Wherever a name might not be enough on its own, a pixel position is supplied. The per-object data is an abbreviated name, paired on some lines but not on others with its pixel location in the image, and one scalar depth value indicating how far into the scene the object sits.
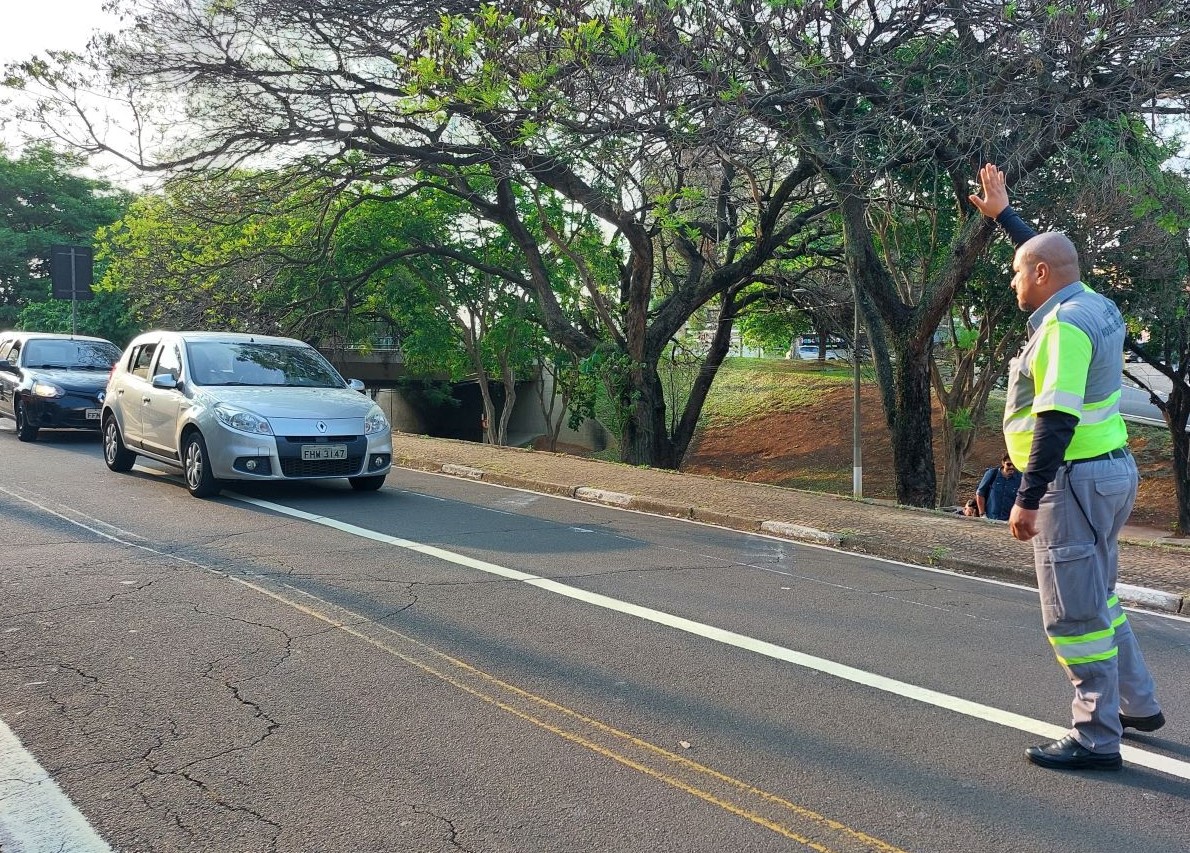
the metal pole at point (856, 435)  15.08
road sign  21.72
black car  15.13
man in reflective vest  3.82
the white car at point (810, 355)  38.18
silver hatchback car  9.66
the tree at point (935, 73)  9.64
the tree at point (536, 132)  10.83
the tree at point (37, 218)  38.66
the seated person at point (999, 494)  11.19
